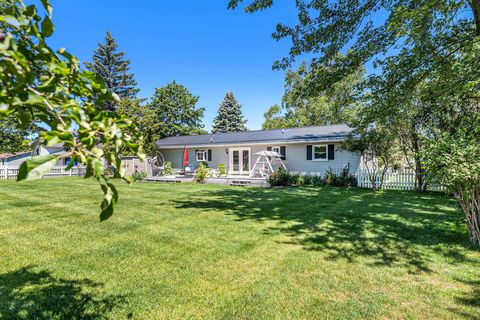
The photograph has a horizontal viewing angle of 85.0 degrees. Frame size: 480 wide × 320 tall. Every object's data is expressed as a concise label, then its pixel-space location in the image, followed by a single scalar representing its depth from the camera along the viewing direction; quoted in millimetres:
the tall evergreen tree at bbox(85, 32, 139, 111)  41562
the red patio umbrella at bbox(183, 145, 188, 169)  20391
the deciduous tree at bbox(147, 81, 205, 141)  37297
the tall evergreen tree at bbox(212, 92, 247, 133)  44562
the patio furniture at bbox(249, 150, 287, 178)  17297
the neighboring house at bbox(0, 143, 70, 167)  32125
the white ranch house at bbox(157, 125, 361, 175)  16250
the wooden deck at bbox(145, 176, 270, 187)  15797
